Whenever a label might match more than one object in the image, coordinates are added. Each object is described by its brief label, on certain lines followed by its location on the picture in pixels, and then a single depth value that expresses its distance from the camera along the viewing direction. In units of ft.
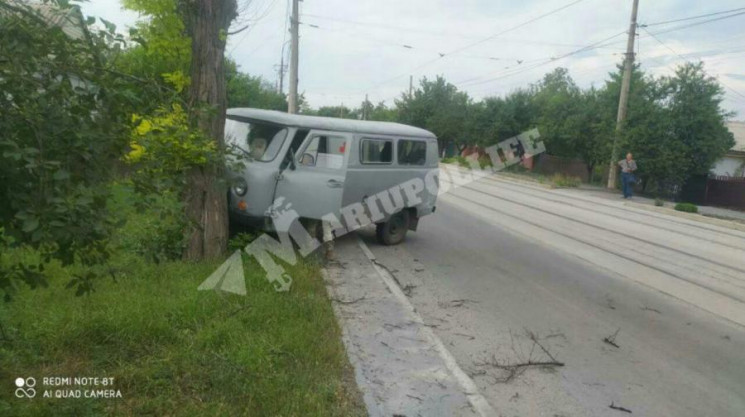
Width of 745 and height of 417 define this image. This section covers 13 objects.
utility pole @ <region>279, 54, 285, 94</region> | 147.06
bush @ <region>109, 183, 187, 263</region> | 8.88
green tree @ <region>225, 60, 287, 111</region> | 69.00
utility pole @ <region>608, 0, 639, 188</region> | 78.89
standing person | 72.66
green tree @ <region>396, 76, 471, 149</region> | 156.15
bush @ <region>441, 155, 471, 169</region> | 125.49
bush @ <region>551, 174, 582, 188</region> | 89.39
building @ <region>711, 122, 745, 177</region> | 108.31
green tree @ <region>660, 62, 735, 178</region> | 74.28
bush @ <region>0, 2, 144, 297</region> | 7.38
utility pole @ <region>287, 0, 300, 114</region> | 69.31
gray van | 24.77
